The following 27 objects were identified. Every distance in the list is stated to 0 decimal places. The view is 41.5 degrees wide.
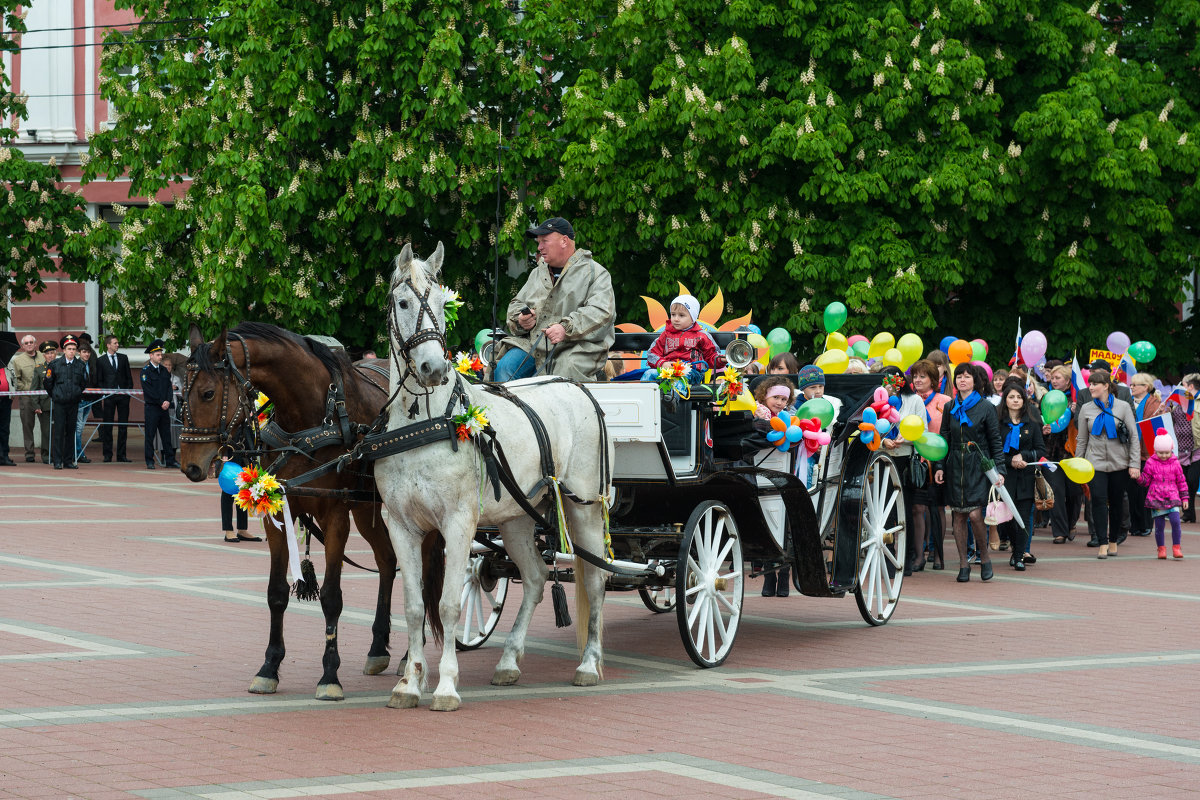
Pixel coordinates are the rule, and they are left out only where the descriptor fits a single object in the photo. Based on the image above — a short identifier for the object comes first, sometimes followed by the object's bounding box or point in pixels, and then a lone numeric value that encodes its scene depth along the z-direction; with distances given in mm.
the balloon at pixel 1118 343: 21938
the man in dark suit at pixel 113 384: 29578
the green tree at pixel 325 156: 25422
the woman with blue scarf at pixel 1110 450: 17438
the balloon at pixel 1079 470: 15727
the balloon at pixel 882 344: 17094
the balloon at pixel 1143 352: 21938
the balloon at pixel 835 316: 17703
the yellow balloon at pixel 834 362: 14039
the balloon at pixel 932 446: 13961
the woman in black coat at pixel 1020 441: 16500
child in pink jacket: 16781
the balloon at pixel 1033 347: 20500
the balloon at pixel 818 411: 11258
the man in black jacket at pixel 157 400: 28016
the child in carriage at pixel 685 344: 10219
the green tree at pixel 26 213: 30875
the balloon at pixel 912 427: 13680
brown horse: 8188
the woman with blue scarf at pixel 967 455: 14711
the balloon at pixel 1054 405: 16875
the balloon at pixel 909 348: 17219
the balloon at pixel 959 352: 18359
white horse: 8070
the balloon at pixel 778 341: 16594
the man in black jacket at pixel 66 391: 27484
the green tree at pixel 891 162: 22953
